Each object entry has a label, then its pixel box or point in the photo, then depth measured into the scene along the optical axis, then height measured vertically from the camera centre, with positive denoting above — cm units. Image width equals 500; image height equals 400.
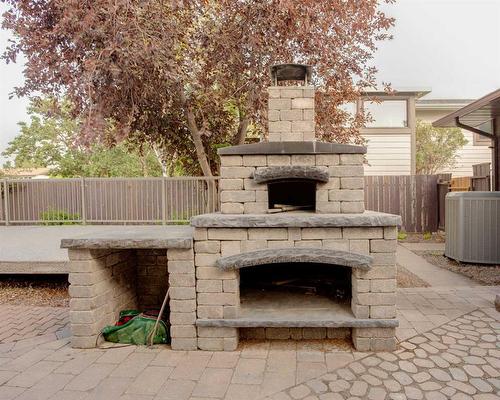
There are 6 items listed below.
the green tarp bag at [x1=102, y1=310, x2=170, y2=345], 331 -143
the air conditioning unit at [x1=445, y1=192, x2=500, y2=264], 583 -73
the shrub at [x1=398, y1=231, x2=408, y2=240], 886 -130
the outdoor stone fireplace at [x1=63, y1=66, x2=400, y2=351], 301 -57
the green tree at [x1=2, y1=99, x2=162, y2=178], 1448 +175
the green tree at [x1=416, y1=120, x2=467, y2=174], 1227 +157
